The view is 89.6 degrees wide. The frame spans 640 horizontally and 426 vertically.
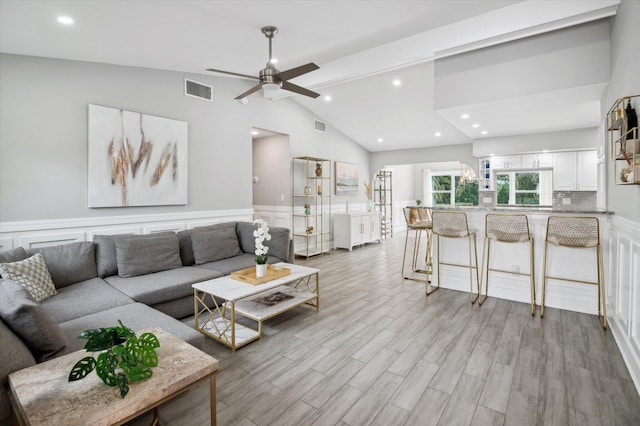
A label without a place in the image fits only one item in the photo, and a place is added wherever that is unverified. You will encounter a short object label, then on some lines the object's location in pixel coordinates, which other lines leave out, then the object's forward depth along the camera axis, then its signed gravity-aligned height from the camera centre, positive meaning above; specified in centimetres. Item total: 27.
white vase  314 -60
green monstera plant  131 -64
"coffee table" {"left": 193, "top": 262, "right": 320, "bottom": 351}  278 -94
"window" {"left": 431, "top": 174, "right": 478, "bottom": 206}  1097 +64
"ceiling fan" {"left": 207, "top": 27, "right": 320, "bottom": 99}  307 +132
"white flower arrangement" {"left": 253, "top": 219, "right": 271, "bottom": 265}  310 -32
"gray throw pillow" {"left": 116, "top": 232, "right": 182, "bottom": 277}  336 -49
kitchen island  344 -64
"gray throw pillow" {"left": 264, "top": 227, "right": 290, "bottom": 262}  442 -48
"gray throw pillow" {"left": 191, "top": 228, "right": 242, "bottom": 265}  403 -47
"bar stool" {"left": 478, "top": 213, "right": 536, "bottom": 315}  355 -28
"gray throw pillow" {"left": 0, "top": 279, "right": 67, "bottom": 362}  169 -62
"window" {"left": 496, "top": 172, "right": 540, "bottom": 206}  714 +47
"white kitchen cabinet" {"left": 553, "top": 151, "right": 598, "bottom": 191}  608 +73
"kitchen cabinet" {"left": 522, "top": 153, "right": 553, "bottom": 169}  652 +99
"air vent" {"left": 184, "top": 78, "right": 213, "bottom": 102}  462 +176
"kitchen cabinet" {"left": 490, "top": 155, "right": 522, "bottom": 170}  682 +102
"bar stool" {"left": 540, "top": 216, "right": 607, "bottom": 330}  321 -27
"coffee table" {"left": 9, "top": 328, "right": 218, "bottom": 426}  118 -74
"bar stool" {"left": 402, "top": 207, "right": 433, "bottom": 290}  470 -22
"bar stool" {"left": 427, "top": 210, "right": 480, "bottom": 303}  391 -25
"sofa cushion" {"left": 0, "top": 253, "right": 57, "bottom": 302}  257 -54
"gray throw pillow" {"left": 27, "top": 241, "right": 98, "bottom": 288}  302 -51
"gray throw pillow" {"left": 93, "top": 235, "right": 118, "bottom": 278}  334 -49
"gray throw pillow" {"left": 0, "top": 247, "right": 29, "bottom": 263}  276 -40
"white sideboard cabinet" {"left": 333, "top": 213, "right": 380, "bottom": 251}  734 -48
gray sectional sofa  171 -66
